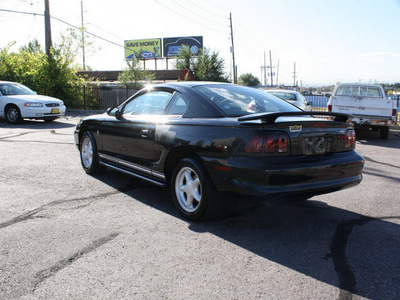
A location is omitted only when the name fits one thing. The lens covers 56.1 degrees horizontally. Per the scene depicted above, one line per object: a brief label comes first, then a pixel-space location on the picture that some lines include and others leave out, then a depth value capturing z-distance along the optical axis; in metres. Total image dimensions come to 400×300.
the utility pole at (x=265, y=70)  117.24
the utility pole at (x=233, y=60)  43.88
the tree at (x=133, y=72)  34.31
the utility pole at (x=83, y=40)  21.78
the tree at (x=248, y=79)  95.84
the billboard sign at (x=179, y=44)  57.06
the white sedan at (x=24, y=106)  13.47
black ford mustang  3.34
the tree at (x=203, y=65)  47.61
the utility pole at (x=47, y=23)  21.66
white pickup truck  11.70
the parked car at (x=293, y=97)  14.08
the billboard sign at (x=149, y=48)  60.88
